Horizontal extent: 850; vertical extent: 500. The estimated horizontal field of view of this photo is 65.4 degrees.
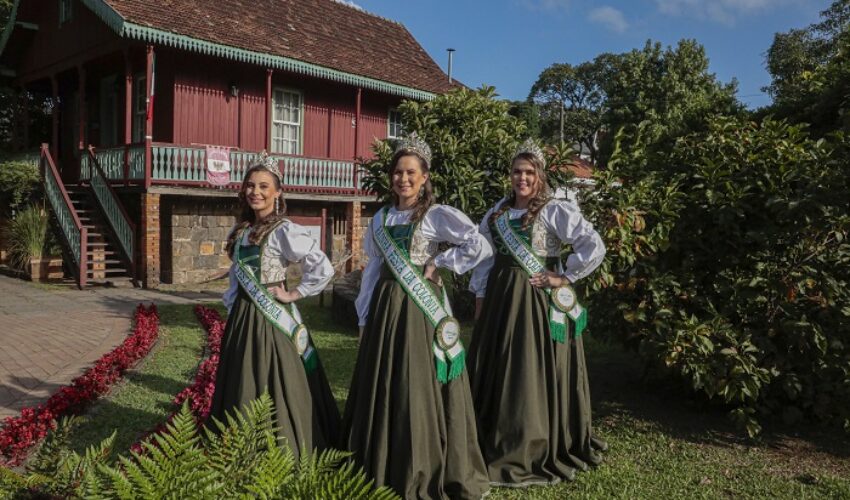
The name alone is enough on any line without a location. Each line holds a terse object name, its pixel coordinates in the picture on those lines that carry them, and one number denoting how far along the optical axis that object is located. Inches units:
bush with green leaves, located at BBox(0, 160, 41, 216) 570.3
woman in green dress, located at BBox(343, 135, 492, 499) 128.1
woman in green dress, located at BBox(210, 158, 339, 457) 133.3
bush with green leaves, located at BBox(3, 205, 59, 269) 498.0
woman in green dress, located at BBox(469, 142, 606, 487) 146.9
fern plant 61.7
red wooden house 486.9
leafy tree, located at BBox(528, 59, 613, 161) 1961.1
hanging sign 498.3
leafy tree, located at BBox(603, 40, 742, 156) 1236.5
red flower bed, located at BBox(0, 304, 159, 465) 157.3
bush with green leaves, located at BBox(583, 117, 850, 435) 168.1
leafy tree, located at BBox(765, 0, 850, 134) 215.7
